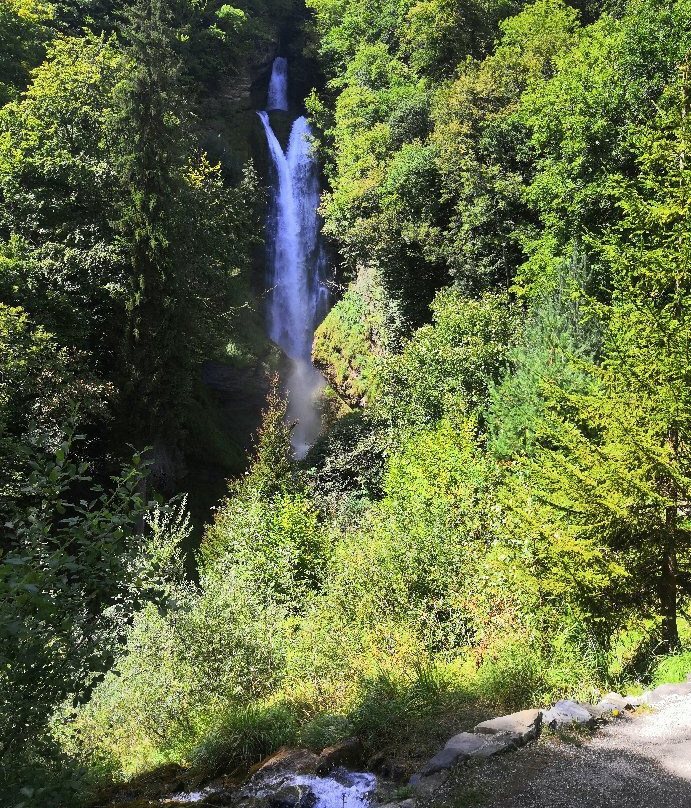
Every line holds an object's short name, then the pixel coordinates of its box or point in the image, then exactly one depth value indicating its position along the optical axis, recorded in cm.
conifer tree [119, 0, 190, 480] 2091
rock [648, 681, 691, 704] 650
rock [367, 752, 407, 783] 645
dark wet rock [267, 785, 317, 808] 612
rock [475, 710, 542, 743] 602
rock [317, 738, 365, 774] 672
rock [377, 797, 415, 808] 536
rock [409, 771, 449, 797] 549
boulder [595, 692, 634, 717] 643
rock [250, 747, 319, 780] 688
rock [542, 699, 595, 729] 618
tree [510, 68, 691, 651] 742
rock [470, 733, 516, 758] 574
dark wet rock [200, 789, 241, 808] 659
